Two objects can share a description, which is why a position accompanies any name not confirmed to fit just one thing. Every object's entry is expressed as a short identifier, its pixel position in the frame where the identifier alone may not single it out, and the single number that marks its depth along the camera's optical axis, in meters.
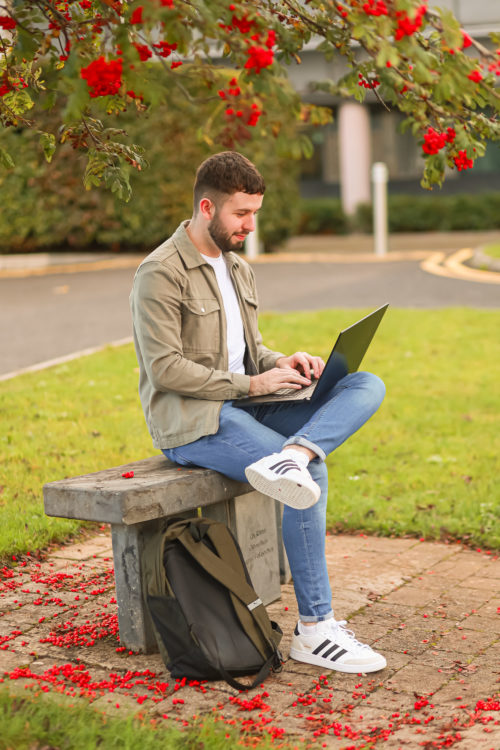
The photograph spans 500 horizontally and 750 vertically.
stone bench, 3.54
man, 3.61
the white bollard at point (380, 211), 17.58
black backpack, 3.36
